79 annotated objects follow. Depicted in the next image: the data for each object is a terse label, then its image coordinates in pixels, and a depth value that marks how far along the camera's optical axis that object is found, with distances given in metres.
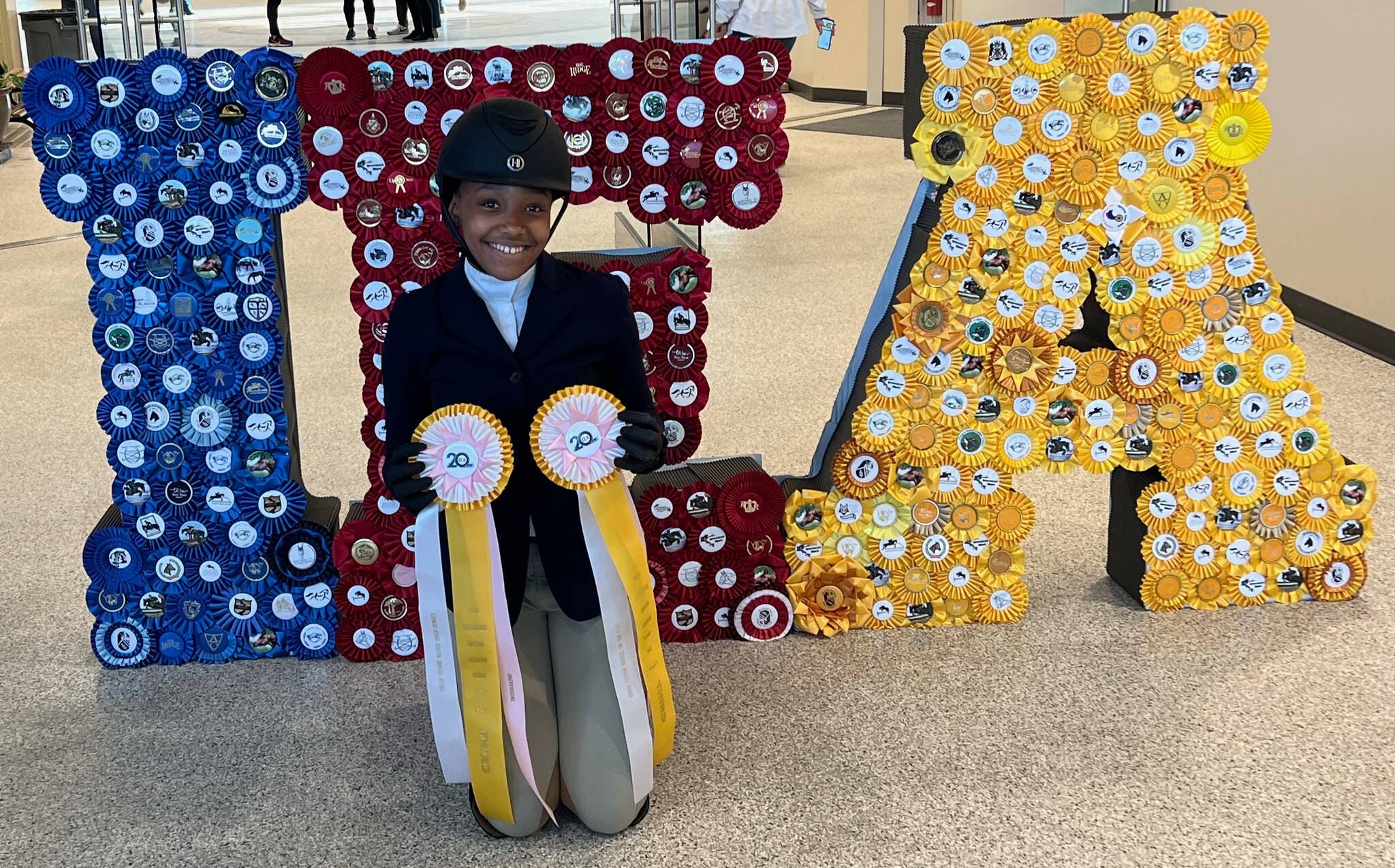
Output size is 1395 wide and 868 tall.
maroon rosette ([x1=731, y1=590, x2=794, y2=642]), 2.56
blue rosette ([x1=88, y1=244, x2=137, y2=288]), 2.30
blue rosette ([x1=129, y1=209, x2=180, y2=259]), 2.28
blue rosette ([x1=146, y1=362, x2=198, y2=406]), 2.36
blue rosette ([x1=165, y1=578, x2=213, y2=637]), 2.49
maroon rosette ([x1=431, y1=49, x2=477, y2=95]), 2.24
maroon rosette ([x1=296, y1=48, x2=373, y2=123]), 2.22
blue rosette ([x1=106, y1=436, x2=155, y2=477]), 2.39
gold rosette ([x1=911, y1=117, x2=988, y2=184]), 2.32
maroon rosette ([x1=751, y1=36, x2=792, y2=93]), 2.29
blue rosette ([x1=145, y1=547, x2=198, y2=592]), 2.47
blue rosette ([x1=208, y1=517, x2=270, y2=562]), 2.46
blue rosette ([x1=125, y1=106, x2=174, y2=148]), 2.23
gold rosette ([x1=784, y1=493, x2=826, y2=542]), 2.55
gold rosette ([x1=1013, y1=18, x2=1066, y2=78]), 2.27
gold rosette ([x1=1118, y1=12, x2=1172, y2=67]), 2.28
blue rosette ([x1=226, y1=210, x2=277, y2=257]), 2.30
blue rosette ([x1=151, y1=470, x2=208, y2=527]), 2.43
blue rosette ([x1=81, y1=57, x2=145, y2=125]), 2.20
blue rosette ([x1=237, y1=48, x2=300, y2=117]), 2.22
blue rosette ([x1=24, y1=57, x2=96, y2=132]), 2.17
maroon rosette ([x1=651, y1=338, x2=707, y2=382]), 2.41
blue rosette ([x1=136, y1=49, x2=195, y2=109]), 2.20
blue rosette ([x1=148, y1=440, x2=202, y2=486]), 2.40
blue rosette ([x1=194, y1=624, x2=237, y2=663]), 2.52
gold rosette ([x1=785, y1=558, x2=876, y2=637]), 2.57
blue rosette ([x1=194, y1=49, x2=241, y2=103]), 2.21
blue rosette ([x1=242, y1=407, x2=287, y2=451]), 2.40
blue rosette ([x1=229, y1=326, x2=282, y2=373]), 2.36
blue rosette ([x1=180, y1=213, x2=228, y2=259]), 2.29
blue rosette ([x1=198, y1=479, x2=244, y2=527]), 2.43
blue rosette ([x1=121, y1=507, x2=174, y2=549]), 2.44
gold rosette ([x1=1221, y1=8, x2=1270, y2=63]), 2.29
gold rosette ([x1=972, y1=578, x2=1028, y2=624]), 2.61
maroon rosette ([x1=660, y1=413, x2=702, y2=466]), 2.44
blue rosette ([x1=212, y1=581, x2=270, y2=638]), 2.50
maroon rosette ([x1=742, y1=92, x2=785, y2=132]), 2.32
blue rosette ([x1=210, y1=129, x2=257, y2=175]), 2.26
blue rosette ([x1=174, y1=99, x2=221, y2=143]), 2.23
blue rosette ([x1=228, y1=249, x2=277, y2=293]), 2.32
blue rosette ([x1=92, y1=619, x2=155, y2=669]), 2.50
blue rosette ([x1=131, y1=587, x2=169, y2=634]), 2.49
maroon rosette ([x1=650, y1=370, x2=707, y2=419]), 2.41
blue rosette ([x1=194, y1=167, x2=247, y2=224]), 2.28
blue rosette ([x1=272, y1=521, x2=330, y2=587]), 2.46
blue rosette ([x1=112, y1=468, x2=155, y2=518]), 2.42
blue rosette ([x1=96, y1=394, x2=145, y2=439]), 2.38
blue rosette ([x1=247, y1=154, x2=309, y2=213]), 2.27
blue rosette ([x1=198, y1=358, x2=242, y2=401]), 2.37
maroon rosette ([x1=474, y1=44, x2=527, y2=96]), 2.24
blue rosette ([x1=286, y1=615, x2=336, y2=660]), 2.52
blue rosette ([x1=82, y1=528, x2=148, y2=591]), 2.46
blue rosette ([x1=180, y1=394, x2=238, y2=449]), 2.38
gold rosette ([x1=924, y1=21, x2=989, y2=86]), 2.27
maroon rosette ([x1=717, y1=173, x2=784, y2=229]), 2.35
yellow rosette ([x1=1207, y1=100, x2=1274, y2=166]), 2.34
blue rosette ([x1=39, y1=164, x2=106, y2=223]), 2.25
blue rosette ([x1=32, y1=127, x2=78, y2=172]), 2.22
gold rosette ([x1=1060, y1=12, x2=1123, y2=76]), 2.28
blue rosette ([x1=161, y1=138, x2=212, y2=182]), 2.25
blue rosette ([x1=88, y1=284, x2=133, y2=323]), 2.32
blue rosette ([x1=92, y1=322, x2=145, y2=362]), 2.33
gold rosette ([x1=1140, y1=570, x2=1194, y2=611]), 2.62
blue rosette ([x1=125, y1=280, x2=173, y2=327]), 2.32
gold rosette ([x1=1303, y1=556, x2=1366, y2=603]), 2.66
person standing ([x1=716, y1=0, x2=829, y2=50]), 6.24
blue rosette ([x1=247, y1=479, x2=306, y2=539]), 2.44
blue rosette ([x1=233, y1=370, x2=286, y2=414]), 2.38
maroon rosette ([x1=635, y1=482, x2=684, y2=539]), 2.50
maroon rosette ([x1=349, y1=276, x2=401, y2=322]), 2.32
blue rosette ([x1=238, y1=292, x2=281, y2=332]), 2.34
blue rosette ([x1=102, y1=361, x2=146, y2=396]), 2.35
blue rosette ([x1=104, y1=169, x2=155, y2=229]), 2.26
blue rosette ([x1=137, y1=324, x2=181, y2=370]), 2.34
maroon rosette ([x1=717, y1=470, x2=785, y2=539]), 2.52
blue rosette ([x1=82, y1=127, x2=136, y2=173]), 2.23
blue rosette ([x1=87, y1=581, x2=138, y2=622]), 2.47
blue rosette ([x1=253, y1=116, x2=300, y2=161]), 2.25
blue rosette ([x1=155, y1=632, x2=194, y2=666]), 2.51
